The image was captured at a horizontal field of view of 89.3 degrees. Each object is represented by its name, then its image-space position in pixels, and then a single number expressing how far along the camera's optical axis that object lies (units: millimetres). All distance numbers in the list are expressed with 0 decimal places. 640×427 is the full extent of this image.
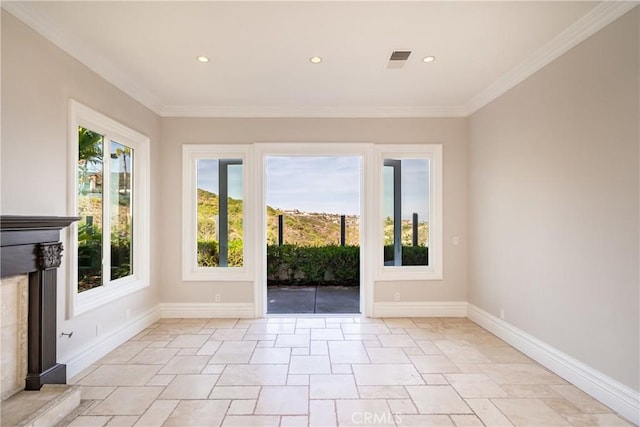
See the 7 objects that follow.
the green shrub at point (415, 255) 4641
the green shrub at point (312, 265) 7098
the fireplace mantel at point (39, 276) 2201
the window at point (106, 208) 3020
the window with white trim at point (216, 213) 4496
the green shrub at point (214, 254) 4582
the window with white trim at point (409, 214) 4547
